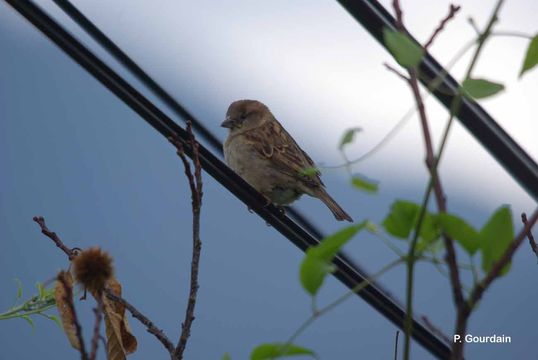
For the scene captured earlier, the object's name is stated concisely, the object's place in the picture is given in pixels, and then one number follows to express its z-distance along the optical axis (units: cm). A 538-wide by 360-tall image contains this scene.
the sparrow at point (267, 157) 693
